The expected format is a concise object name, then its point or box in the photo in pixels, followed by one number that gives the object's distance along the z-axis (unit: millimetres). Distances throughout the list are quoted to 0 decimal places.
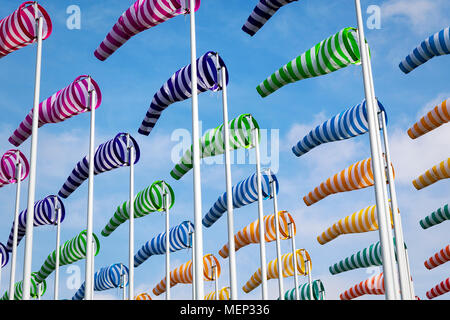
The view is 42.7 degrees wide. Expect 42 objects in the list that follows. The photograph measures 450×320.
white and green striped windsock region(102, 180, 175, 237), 19508
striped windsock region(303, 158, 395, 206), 18109
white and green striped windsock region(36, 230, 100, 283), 25172
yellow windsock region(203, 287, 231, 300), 31380
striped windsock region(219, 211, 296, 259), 20234
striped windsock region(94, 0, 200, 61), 11820
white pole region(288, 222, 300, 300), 18411
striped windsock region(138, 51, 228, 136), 13094
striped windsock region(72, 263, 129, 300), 28891
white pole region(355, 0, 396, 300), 8148
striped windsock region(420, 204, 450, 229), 20641
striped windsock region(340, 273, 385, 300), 25469
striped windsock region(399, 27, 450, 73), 14867
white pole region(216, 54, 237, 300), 10531
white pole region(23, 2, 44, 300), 8984
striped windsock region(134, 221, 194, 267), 23391
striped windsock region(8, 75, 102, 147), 13805
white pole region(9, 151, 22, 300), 14505
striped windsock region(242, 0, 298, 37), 11789
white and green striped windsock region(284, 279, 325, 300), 24922
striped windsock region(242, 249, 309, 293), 23938
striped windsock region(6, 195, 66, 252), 20370
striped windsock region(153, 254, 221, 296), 24283
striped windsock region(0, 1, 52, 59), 11211
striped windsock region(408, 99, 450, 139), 16266
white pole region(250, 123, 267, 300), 13250
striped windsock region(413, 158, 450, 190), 18195
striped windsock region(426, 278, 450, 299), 26562
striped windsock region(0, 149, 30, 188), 16125
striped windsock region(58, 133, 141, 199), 16453
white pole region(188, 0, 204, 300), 8453
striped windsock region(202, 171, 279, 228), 17844
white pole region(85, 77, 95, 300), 11781
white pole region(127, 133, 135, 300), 14125
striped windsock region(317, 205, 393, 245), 20103
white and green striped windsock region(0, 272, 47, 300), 29797
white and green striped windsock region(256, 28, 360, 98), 12680
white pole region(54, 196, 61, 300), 18406
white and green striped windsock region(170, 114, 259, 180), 14570
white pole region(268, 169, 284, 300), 15948
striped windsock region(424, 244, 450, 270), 23578
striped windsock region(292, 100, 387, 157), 16359
